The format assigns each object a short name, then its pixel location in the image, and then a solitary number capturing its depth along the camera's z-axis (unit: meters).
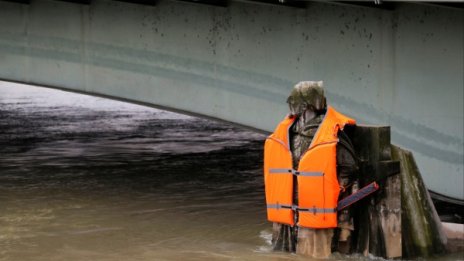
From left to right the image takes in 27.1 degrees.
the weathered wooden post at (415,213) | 9.91
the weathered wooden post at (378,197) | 9.66
